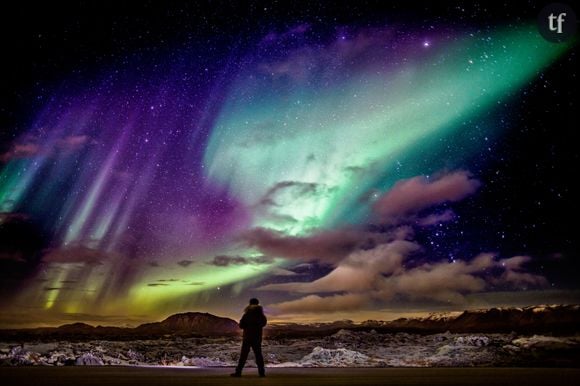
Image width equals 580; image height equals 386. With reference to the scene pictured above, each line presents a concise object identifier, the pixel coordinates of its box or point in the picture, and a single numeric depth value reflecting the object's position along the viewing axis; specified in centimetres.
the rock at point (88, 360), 1757
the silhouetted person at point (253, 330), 1243
